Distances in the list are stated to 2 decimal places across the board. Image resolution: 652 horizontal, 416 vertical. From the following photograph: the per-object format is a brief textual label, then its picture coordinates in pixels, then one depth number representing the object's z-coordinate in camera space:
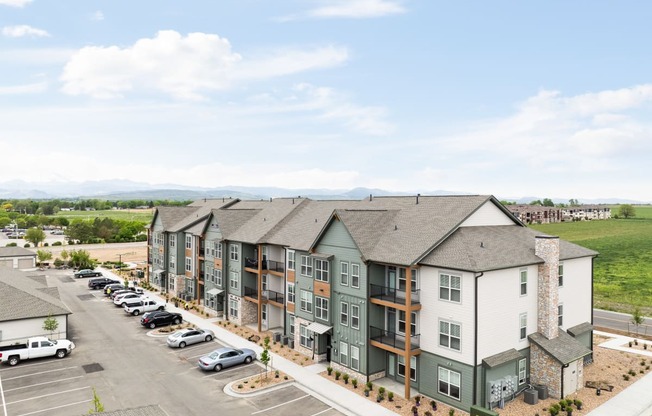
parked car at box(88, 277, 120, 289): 66.38
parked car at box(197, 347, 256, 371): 33.12
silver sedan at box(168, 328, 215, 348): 38.75
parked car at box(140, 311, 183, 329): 45.22
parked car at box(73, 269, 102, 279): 76.76
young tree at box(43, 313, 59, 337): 37.69
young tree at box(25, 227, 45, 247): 112.06
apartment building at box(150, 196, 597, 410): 27.09
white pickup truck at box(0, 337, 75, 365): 34.16
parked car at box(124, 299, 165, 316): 50.44
